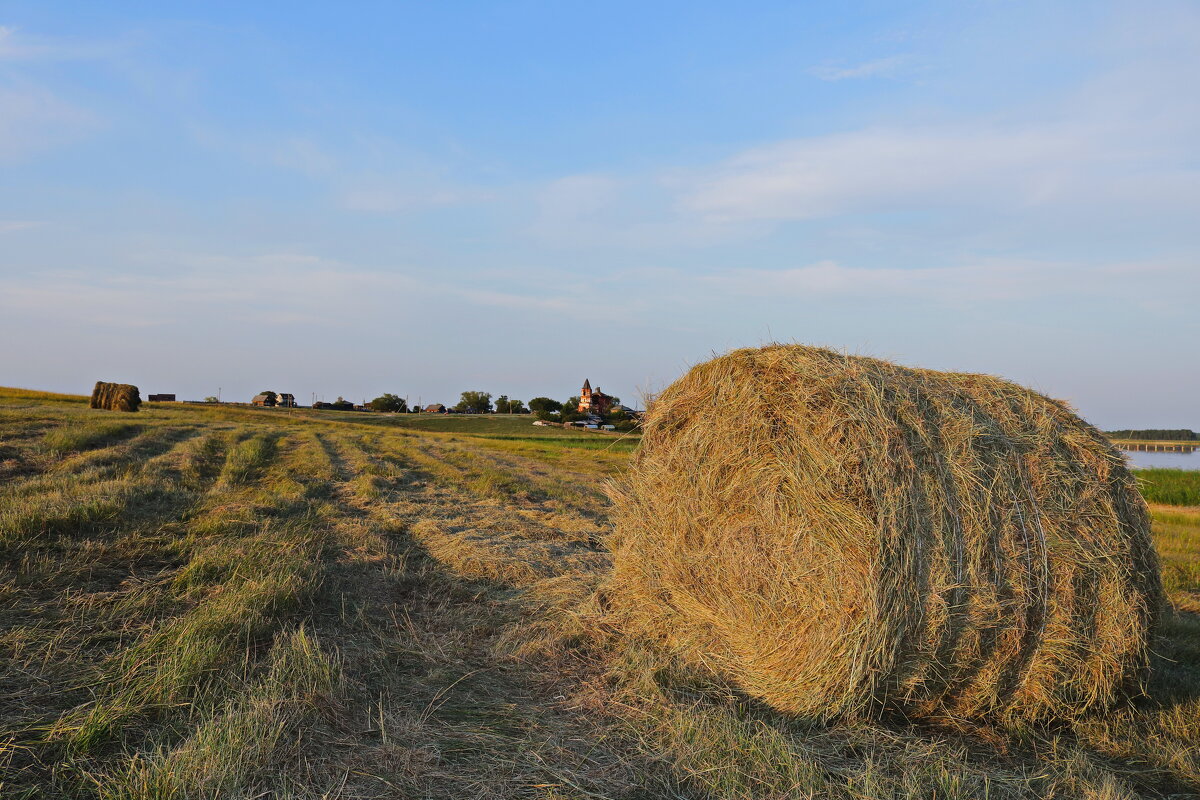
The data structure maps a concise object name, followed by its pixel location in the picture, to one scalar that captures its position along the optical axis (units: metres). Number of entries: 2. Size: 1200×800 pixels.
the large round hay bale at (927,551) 4.35
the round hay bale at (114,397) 35.38
